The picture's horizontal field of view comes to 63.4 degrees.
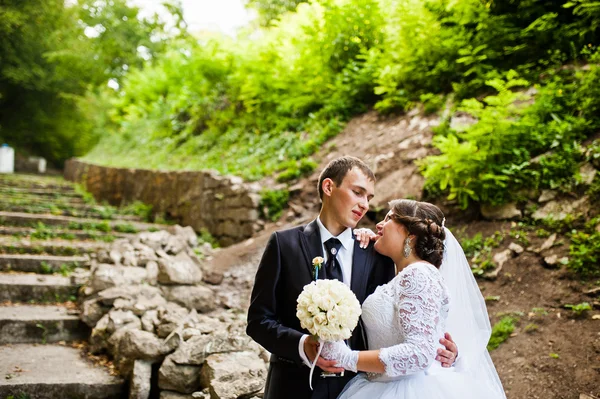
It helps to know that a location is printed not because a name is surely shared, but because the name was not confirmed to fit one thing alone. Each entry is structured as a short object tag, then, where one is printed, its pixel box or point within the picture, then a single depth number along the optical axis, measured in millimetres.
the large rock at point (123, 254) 6449
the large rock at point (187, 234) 8145
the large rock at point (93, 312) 5363
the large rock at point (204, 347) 4113
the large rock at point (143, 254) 6578
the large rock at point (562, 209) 4688
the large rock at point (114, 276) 5832
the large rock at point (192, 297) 6160
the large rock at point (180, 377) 4070
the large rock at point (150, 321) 4848
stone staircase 4266
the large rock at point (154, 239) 7174
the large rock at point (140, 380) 4133
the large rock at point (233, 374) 3533
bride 1960
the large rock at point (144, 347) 4301
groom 2191
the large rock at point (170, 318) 4695
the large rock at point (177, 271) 6258
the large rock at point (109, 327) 4918
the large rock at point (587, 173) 4766
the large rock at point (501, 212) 5152
